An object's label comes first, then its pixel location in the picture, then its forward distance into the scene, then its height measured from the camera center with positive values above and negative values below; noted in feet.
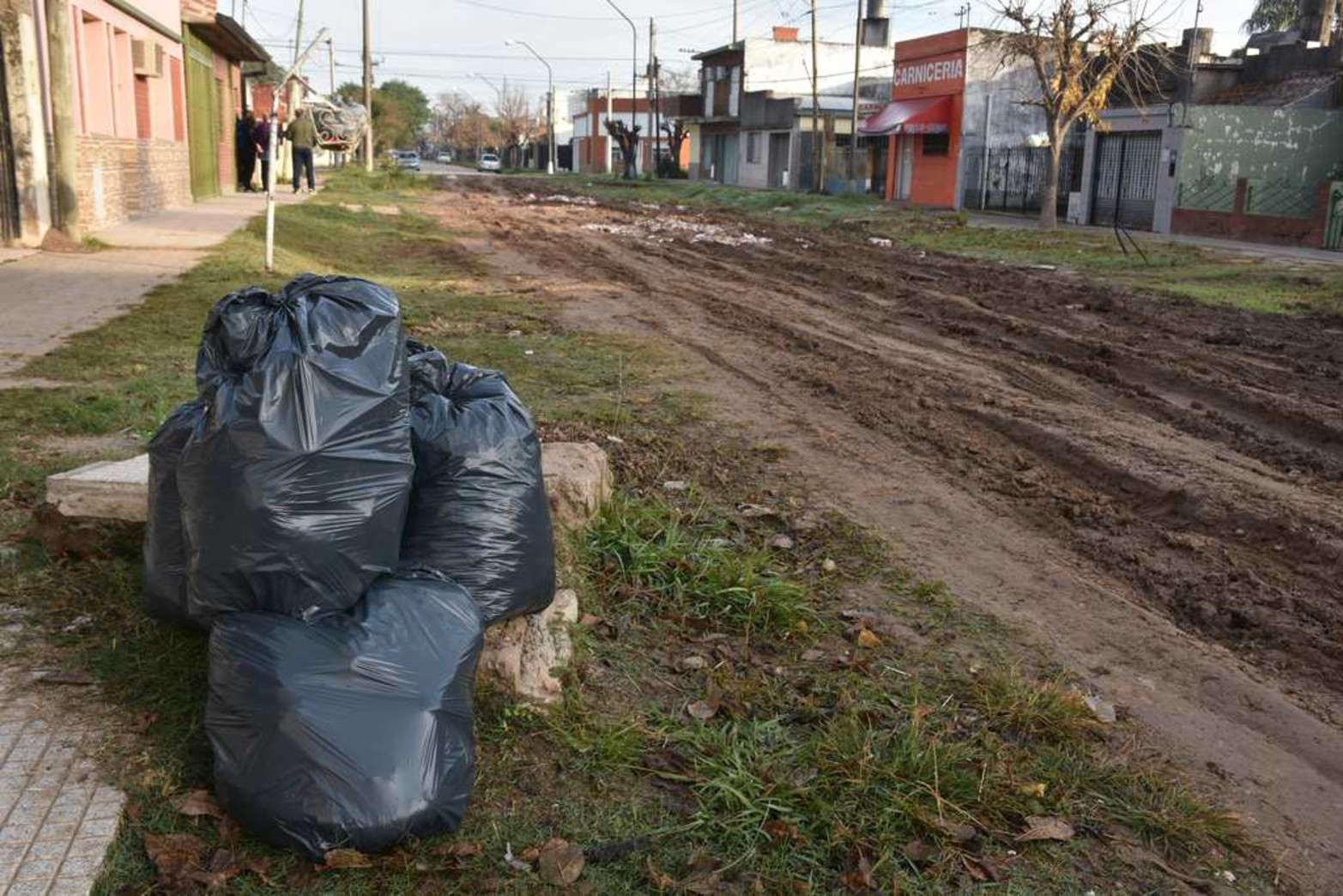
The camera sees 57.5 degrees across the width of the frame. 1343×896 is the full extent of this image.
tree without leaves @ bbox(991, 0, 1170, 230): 82.12 +8.53
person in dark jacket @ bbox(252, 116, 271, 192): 98.81 +1.33
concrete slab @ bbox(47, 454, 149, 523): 13.78 -3.80
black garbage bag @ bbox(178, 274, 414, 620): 10.09 -2.48
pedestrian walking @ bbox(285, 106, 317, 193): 93.04 +1.58
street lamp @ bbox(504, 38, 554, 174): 250.98 +8.13
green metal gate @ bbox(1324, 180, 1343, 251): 74.02 -1.78
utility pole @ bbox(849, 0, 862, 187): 132.90 +6.82
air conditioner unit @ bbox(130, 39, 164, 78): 67.36 +5.14
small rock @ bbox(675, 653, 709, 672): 13.61 -5.39
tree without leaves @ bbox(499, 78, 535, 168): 338.75 +12.30
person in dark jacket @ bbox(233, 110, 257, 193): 106.01 +0.11
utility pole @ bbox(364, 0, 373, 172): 145.34 +7.68
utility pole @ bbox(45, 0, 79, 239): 45.80 +1.24
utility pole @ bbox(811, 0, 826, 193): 144.66 +2.22
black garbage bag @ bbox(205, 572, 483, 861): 9.41 -4.39
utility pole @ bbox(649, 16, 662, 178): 209.12 +16.30
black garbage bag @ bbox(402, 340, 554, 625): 11.81 -3.25
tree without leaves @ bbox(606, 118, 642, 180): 199.31 +4.42
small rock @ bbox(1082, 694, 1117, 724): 12.64 -5.37
